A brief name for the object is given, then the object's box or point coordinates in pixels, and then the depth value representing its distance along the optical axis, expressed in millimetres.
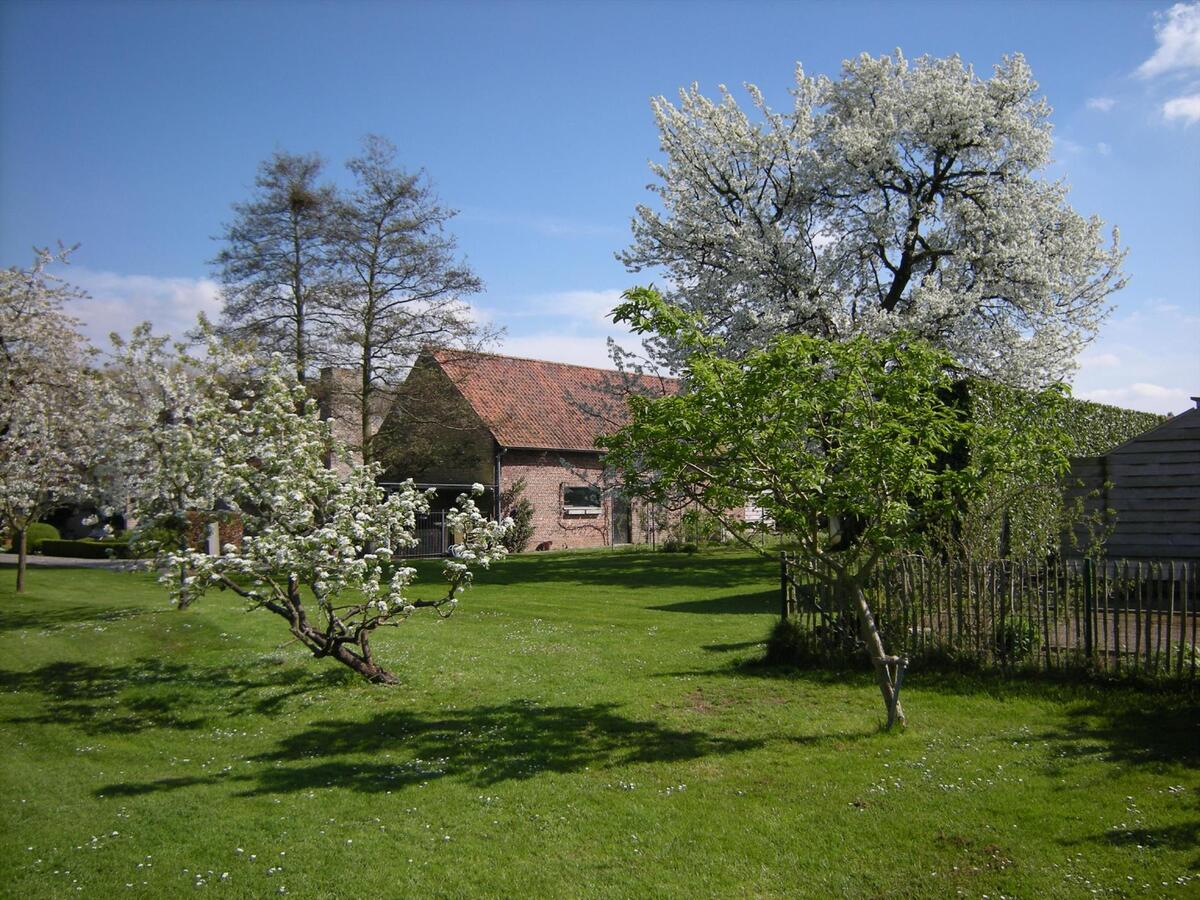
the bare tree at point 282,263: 26812
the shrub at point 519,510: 33562
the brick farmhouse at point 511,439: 29109
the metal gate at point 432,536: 32438
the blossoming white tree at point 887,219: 21406
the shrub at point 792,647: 11750
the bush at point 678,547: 30938
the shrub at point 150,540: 11102
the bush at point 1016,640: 10234
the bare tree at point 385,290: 27781
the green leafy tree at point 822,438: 8242
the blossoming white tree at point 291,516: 10031
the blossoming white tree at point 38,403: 20094
